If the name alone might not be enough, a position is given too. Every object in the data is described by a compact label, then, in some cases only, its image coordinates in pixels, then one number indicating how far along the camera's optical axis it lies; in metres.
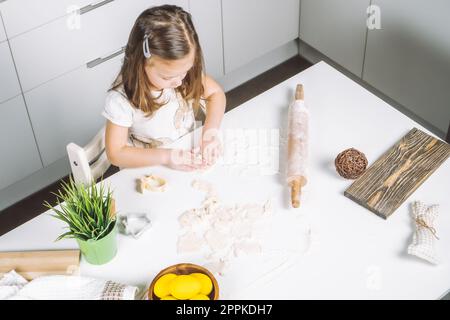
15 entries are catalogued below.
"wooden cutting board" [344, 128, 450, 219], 1.47
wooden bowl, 1.24
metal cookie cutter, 1.43
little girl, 1.55
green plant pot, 1.33
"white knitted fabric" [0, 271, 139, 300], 1.29
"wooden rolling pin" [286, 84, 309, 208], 1.48
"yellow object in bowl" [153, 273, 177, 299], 1.23
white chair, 1.47
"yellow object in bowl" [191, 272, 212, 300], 1.24
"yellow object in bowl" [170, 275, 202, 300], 1.23
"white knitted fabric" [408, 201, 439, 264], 1.33
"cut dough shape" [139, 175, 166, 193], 1.52
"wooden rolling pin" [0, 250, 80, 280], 1.36
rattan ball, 1.48
